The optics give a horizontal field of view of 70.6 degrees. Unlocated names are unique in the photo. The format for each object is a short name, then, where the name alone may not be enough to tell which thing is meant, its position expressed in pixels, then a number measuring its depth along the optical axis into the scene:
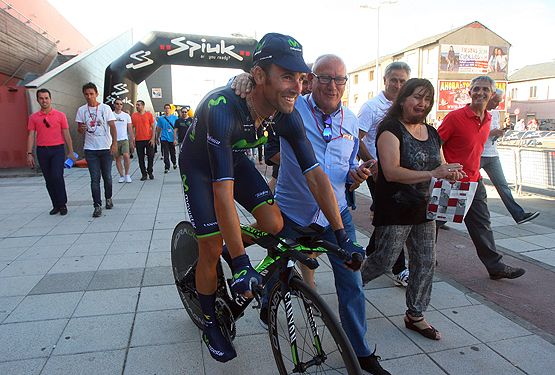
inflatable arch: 13.85
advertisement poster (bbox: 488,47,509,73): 49.97
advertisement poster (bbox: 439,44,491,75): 47.44
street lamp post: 33.09
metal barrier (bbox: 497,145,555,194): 8.48
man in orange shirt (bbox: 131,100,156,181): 10.44
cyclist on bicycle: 1.91
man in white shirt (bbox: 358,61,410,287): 3.91
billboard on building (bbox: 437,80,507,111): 47.66
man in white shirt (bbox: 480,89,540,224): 6.02
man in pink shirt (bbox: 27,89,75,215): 6.48
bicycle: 1.82
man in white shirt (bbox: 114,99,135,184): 9.58
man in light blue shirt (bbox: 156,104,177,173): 12.12
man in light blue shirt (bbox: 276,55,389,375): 2.47
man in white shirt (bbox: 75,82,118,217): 6.62
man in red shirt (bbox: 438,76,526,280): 3.77
